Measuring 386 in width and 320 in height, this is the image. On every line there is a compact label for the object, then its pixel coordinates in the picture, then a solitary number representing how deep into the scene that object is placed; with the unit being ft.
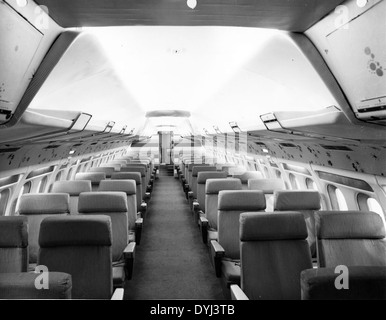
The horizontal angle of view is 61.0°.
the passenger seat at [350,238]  9.87
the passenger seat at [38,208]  12.83
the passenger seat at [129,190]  17.05
